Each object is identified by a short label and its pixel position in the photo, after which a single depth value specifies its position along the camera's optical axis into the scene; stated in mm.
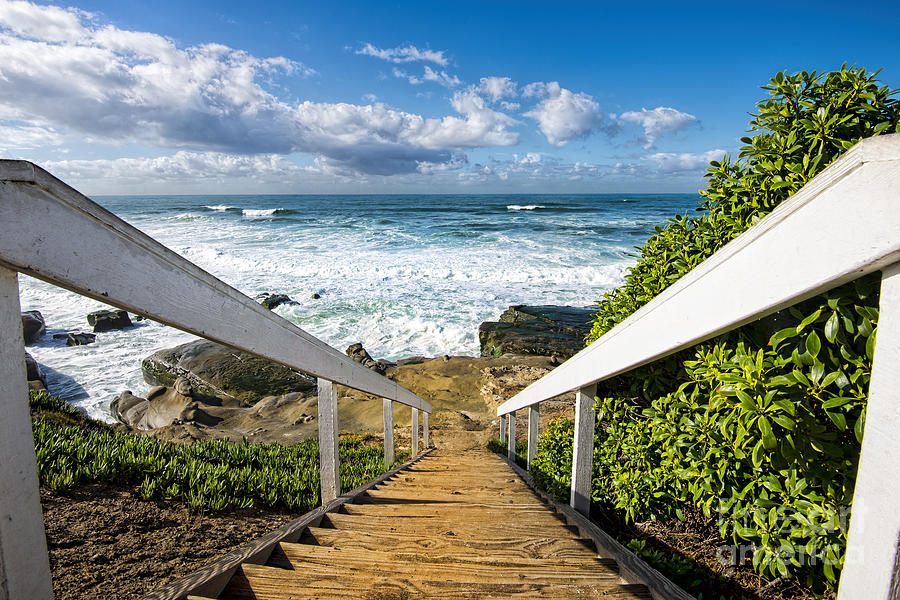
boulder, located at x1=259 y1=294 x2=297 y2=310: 18534
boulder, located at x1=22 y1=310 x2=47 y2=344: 14445
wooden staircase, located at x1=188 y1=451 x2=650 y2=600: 1547
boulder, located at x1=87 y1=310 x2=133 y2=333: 16297
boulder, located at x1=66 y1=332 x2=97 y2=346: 14625
